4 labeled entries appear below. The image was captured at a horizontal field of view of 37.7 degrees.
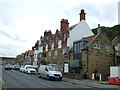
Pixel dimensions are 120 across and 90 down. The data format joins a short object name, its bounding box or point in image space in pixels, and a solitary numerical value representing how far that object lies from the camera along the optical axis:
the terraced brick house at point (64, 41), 37.88
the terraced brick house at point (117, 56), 32.09
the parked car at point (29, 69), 38.61
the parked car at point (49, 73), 24.05
